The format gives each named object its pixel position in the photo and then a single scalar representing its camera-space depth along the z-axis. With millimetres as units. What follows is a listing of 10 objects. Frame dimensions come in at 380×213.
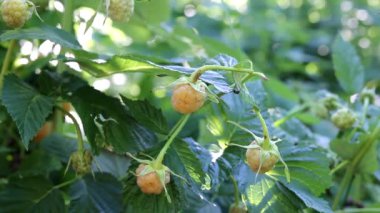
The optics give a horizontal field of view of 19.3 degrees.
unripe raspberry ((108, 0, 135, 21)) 628
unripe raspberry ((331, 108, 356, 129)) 786
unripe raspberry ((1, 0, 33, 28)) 619
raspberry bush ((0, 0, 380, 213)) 625
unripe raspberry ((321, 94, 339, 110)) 827
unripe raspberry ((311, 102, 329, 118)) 832
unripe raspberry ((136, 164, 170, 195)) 614
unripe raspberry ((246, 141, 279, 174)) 605
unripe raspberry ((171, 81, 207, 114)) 597
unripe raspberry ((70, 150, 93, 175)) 671
